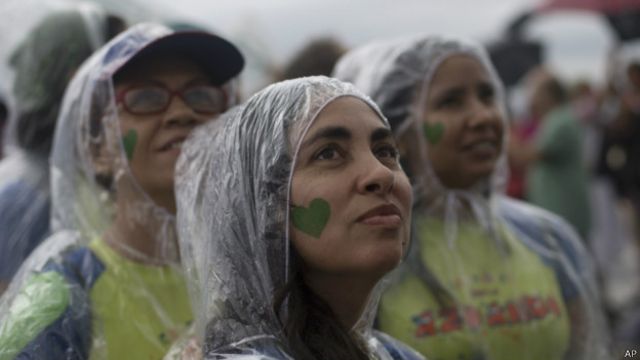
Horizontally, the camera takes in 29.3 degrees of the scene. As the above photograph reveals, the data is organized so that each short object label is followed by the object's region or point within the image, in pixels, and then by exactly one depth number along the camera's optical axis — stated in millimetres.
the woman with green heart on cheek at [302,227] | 2160
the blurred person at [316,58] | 4465
